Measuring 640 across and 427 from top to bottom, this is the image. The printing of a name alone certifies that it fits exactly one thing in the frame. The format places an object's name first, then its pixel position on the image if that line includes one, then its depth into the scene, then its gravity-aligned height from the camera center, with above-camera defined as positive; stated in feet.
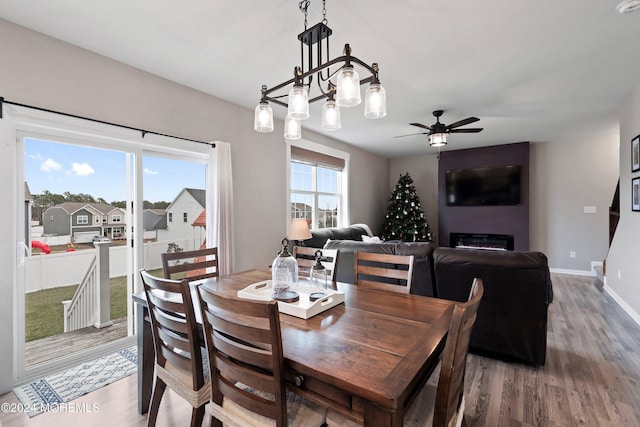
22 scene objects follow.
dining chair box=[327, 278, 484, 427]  3.13 -2.07
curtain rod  6.66 +2.57
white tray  4.70 -1.52
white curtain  10.77 +0.35
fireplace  19.76 -1.99
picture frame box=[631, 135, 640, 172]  10.47 +2.09
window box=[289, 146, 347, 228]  15.67 +1.56
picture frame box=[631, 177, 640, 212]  10.44 +0.61
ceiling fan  12.50 +3.45
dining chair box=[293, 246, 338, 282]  7.12 -1.20
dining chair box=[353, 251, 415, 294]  6.22 -1.30
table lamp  12.78 -0.72
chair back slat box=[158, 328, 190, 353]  4.53 -1.99
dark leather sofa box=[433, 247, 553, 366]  7.36 -2.19
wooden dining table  2.94 -1.68
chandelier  5.08 +2.18
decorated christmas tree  21.29 -0.30
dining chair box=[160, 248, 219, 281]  7.11 -1.29
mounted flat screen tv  19.44 +1.82
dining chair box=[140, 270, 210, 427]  4.31 -2.05
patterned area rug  6.55 -4.09
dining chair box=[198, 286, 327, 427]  3.33 -1.93
